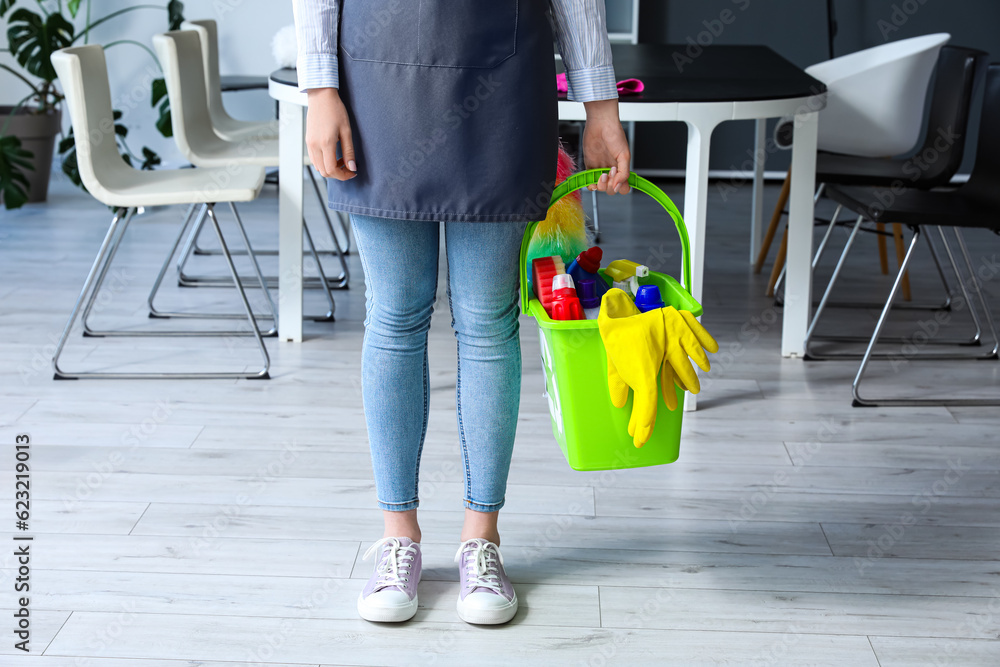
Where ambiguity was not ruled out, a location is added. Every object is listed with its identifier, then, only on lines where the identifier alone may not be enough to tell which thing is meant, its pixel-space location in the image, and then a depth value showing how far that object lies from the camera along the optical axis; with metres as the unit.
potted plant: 4.12
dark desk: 2.22
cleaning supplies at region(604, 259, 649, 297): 1.51
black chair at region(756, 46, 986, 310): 2.77
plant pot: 4.36
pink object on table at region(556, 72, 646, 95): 2.25
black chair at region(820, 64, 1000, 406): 2.29
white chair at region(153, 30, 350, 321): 2.75
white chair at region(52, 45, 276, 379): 2.29
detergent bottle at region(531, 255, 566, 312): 1.44
